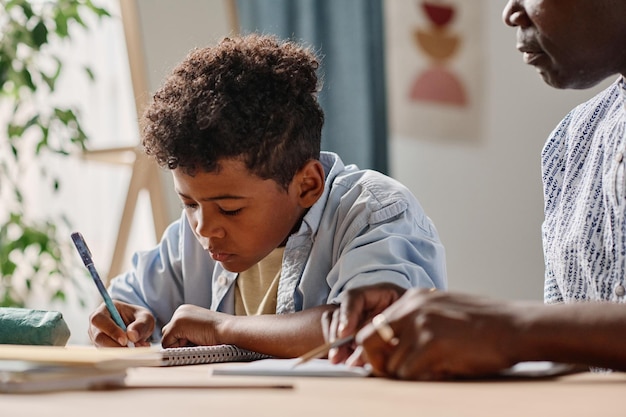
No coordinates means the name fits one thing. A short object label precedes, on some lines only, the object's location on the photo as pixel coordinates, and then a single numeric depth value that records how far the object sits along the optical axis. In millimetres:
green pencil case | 1425
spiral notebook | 1391
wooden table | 1011
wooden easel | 2504
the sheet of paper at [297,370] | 1192
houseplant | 2541
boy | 1499
